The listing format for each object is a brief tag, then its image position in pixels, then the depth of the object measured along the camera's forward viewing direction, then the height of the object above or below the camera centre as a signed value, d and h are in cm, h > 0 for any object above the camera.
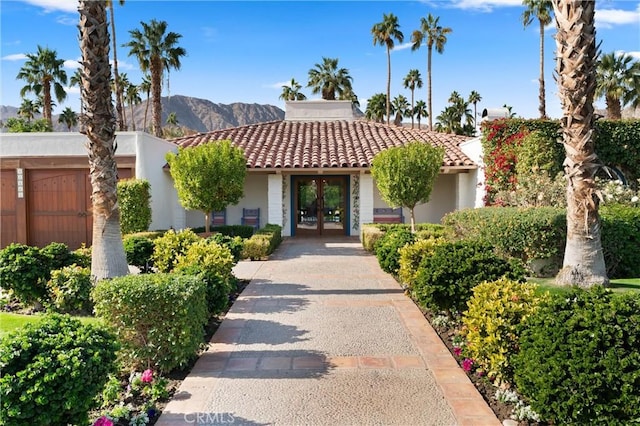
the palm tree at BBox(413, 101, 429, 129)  6119 +1193
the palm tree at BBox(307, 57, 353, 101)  4284 +1111
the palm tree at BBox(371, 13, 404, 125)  4406 +1587
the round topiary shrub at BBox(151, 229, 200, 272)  890 -89
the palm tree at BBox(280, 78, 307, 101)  5053 +1185
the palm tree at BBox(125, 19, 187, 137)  3147 +1026
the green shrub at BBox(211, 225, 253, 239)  1622 -98
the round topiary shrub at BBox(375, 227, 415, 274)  1013 -109
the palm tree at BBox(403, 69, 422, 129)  5850 +1506
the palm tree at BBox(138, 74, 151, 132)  5125 +1290
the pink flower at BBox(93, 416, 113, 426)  359 -167
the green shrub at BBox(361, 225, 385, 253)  1434 -111
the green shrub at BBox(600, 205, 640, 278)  941 -91
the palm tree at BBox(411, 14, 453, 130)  4378 +1541
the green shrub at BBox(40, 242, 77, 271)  823 -93
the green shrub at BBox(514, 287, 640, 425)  351 -128
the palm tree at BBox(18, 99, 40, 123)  4678 +948
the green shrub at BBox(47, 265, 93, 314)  754 -140
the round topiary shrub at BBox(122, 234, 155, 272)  1017 -106
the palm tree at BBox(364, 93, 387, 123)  5488 +1105
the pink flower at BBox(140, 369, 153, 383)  471 -174
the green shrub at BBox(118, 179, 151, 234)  1447 -7
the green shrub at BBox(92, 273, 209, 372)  507 -128
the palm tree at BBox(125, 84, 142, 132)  5209 +1228
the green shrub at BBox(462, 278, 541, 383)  464 -125
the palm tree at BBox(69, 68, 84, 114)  4069 +1082
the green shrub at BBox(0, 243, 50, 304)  770 -114
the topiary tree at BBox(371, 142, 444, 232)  1270 +77
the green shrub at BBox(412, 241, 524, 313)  629 -101
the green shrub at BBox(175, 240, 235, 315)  696 -103
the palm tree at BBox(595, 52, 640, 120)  2620 +665
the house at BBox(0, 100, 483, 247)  1616 +89
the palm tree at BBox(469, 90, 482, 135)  5722 +1232
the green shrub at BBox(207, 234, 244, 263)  1024 -90
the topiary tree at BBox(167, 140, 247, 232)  1307 +78
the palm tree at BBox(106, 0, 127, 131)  2888 +1049
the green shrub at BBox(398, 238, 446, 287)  848 -102
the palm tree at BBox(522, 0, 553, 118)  3328 +1313
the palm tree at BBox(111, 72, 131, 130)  5000 +1320
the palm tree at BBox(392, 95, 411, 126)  6031 +1203
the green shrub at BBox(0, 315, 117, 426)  321 -121
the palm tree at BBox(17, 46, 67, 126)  3550 +987
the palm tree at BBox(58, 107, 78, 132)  4491 +832
